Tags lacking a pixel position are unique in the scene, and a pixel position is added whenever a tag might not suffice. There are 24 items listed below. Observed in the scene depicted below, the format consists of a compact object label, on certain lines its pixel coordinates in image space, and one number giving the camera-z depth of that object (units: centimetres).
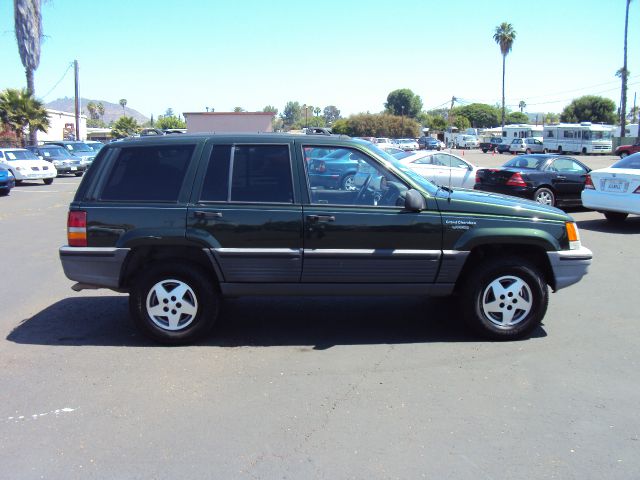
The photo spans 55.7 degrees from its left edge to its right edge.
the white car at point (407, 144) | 5618
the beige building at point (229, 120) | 2816
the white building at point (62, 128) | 6625
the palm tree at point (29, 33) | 3869
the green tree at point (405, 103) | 15012
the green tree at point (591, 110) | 9156
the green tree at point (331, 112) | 19194
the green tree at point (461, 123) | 10985
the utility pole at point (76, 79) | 5172
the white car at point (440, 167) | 1720
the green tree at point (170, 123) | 8305
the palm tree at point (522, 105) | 15888
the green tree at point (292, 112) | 18190
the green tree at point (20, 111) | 3906
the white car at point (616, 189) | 1167
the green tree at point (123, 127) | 7787
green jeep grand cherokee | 533
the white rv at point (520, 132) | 6391
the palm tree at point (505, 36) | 7769
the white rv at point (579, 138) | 5369
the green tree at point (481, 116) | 13525
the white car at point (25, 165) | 2466
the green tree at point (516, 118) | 13564
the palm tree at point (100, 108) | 16050
